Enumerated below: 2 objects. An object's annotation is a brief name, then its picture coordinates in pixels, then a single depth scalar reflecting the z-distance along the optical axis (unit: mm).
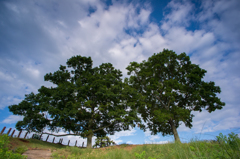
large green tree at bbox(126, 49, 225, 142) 17797
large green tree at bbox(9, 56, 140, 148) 15828
